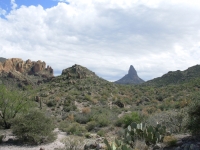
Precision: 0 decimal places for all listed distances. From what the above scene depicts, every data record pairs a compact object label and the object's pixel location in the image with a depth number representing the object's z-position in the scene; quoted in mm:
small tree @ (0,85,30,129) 18781
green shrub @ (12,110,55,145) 15474
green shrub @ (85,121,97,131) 21725
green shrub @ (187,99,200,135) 12023
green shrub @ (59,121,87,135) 19200
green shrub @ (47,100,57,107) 34291
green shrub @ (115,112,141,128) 20609
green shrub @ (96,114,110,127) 22305
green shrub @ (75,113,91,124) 25312
